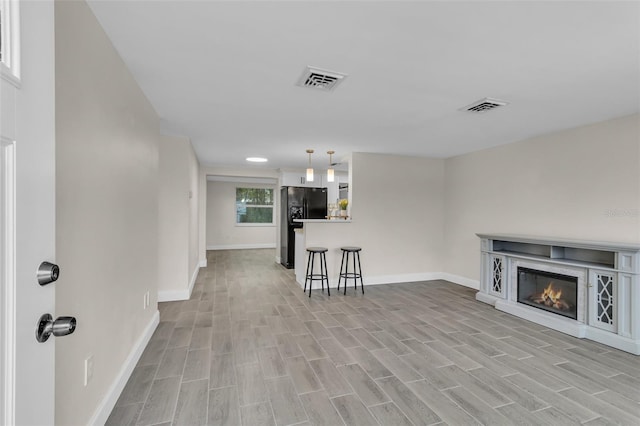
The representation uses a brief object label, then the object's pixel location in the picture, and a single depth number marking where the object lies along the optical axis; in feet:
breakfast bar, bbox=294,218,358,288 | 16.58
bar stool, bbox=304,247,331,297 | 15.56
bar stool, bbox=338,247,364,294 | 15.89
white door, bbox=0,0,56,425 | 2.07
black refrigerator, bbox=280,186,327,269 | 22.10
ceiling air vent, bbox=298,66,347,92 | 7.36
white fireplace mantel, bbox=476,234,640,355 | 9.30
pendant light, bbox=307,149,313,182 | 16.63
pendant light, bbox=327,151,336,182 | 16.77
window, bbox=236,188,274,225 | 32.89
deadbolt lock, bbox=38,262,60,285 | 2.45
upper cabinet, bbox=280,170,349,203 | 23.26
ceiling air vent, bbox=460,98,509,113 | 9.17
